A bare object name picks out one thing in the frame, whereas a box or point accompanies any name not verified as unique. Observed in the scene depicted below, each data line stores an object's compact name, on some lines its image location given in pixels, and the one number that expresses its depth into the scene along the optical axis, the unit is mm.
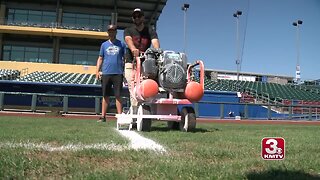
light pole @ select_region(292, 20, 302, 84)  37153
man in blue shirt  6298
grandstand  29223
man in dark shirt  5635
